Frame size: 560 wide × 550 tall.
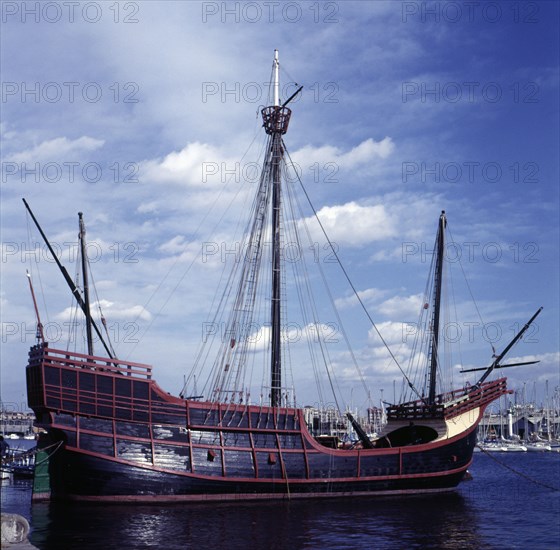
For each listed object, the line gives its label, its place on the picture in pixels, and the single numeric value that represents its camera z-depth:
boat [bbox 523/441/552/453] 103.44
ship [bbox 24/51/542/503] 27.56
